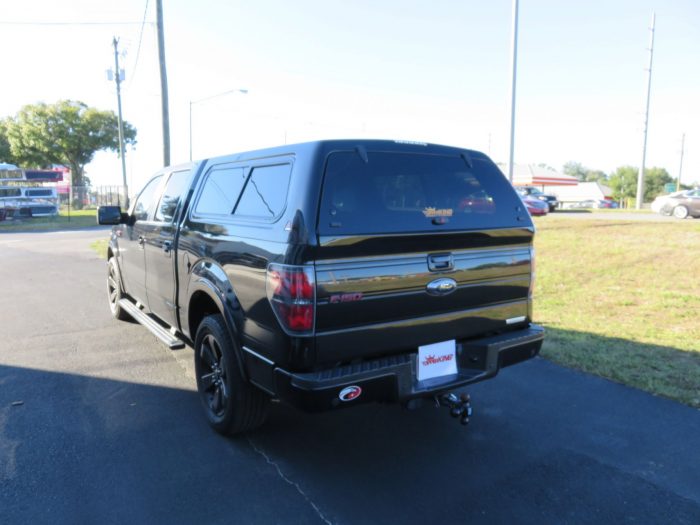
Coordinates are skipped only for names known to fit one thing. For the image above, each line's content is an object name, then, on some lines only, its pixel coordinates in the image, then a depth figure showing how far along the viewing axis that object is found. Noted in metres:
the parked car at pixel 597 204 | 59.50
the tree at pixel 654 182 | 97.41
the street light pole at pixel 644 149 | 36.12
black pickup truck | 2.90
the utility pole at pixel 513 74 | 14.92
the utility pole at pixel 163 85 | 14.57
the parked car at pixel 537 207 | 26.50
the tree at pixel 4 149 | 46.15
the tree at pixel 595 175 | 154.94
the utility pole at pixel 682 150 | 68.45
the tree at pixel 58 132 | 43.25
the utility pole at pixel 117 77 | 28.84
